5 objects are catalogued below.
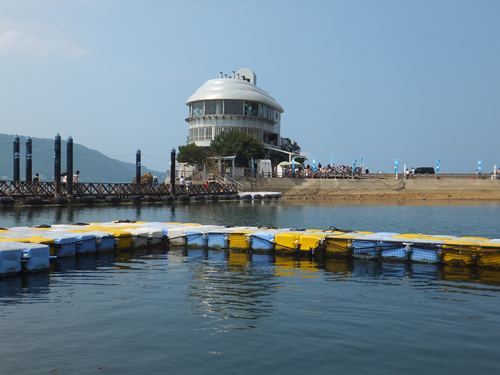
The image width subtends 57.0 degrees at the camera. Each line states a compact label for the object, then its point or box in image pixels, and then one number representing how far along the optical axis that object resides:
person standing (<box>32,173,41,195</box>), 40.72
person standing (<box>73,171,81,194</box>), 43.56
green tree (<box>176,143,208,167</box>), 68.31
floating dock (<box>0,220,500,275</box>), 13.05
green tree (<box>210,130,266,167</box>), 71.94
